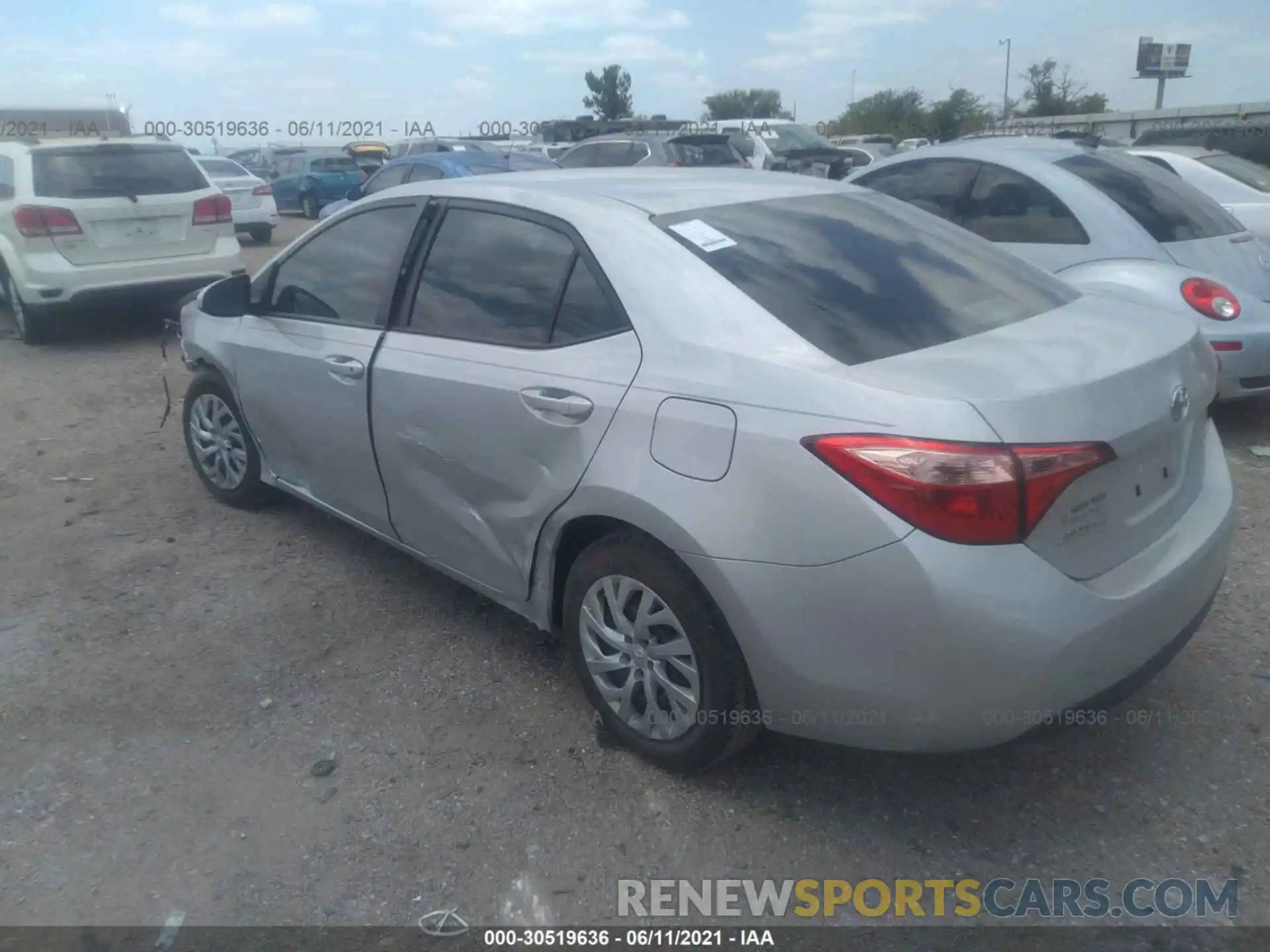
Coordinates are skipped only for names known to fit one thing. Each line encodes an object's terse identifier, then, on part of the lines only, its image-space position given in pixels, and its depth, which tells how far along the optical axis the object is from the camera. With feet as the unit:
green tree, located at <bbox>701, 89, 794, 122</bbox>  195.52
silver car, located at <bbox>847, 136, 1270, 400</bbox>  17.87
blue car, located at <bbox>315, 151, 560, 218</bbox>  40.42
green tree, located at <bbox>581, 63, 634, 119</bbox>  182.60
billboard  179.73
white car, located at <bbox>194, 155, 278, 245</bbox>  53.57
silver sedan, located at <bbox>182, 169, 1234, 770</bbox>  7.86
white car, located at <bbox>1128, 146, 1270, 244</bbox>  25.85
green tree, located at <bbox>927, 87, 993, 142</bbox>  144.25
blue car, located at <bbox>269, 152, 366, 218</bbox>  71.05
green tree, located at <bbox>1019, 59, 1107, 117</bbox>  155.53
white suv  27.55
